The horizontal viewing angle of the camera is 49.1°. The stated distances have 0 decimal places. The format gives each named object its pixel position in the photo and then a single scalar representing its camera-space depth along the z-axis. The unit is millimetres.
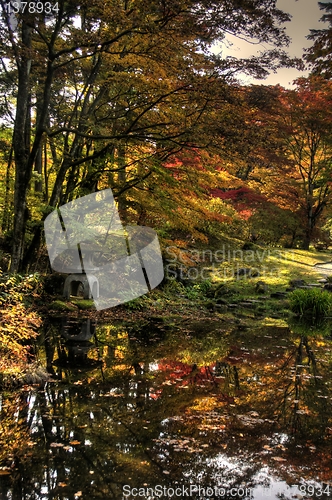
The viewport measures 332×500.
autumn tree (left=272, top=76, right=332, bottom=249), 14004
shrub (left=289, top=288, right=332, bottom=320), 10844
